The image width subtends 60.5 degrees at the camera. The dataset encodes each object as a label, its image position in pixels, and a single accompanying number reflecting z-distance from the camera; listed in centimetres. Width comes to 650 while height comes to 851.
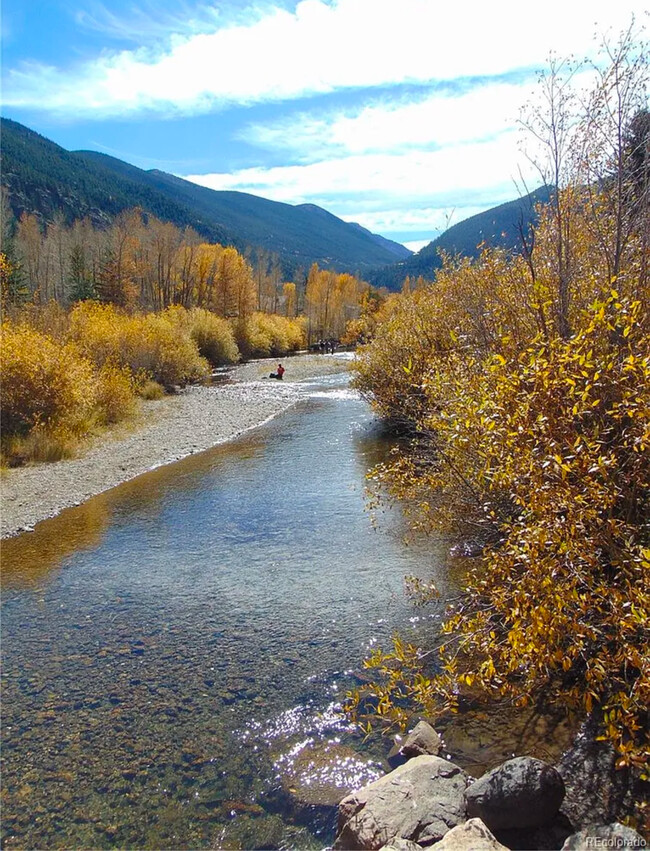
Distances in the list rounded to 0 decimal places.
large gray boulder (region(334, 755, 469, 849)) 488
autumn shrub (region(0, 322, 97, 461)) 1972
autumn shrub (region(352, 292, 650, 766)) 436
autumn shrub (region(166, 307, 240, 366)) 5319
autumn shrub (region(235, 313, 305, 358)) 6581
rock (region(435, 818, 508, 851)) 412
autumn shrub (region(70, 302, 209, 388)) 3117
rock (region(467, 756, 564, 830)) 486
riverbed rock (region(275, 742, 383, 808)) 578
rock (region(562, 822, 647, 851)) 428
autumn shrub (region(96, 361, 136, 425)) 2495
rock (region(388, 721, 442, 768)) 612
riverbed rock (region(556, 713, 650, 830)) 504
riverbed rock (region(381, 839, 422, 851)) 435
